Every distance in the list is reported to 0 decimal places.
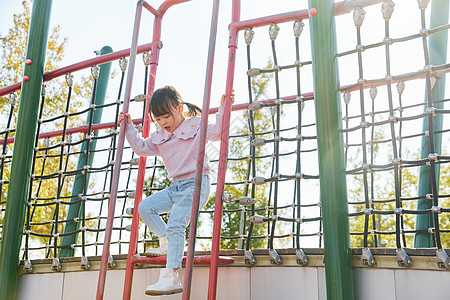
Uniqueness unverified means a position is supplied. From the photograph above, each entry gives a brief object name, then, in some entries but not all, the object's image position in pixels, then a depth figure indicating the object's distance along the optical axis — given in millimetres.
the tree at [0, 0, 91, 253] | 10609
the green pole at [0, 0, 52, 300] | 3473
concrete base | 2006
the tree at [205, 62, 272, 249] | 10688
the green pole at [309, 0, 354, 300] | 2133
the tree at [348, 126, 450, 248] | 12242
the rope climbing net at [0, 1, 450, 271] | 2184
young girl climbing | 2562
